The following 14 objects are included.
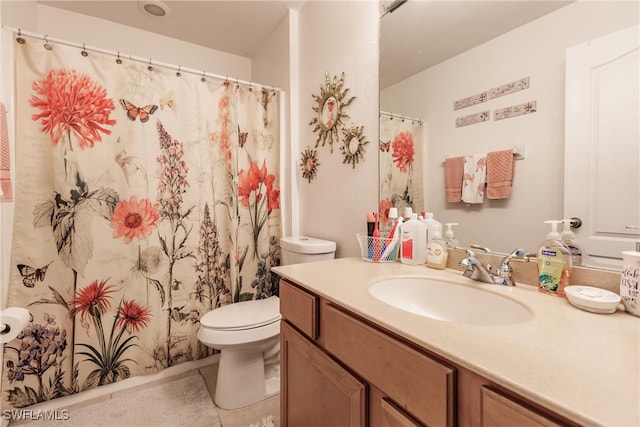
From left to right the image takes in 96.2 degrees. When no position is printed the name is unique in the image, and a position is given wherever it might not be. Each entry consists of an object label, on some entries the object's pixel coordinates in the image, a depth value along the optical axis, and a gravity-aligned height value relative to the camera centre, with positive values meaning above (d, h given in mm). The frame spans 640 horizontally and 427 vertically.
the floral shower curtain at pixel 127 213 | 1397 -44
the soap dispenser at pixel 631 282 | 628 -182
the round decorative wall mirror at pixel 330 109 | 1539 +529
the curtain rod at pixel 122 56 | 1345 +801
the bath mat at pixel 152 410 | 1376 -1044
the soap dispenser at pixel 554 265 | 765 -170
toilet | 1411 -677
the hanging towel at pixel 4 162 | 874 +136
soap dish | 636 -222
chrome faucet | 868 -214
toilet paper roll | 912 -377
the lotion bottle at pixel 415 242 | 1143 -156
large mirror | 727 +328
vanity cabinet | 472 -383
